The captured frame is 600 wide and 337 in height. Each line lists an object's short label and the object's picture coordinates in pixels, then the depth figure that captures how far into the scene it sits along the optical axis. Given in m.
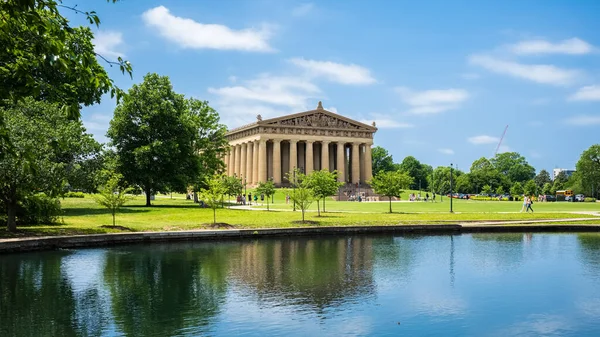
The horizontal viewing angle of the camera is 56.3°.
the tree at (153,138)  48.28
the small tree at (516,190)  97.69
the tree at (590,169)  107.25
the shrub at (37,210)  29.39
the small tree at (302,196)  36.56
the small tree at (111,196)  30.89
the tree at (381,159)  145.50
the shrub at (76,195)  64.75
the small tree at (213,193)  33.72
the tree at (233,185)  60.72
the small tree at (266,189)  61.78
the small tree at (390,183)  48.47
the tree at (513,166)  154.38
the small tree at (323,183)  43.19
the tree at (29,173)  24.67
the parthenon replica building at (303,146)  97.50
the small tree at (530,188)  101.75
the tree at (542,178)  154.62
